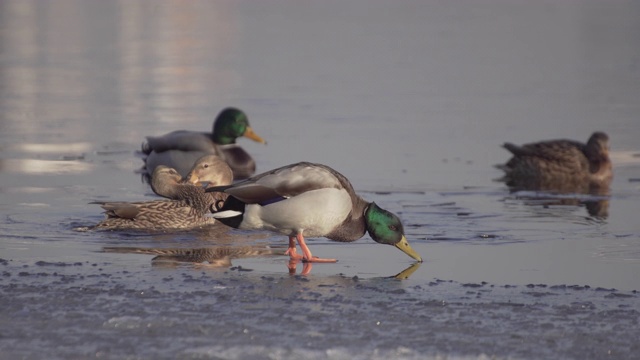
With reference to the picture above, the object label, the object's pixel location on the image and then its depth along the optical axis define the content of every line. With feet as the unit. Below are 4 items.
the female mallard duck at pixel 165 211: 63.62
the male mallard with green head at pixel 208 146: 90.38
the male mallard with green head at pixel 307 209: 54.60
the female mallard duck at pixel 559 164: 85.20
